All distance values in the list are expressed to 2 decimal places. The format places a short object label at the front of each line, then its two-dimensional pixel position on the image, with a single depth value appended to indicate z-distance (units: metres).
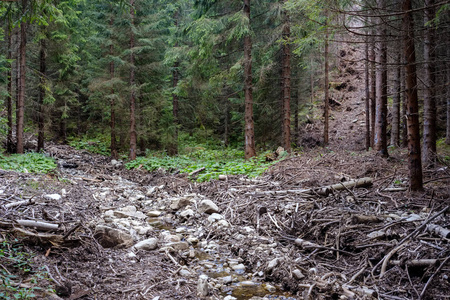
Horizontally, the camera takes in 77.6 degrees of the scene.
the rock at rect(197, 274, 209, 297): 3.56
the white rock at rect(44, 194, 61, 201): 6.15
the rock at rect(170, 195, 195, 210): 8.01
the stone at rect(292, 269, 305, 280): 3.87
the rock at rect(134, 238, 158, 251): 4.86
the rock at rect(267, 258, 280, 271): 4.24
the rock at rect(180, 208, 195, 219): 7.18
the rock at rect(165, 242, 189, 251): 5.08
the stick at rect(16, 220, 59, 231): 3.76
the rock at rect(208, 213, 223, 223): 6.64
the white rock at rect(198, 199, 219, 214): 7.17
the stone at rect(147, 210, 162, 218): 7.55
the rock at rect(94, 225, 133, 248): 4.62
